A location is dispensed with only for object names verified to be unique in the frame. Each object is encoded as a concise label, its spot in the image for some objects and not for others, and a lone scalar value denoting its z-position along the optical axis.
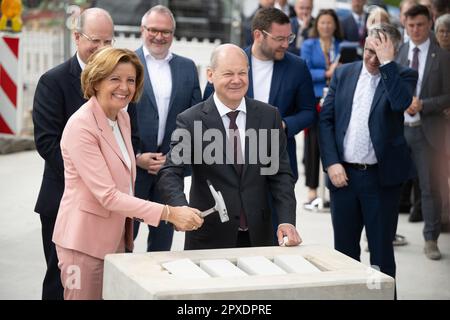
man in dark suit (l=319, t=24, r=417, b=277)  5.22
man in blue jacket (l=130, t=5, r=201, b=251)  5.50
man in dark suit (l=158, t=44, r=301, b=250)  4.16
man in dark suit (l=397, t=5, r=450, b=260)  6.90
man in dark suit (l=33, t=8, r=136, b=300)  4.62
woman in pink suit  3.70
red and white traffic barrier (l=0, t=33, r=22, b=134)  9.28
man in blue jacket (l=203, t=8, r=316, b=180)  5.49
